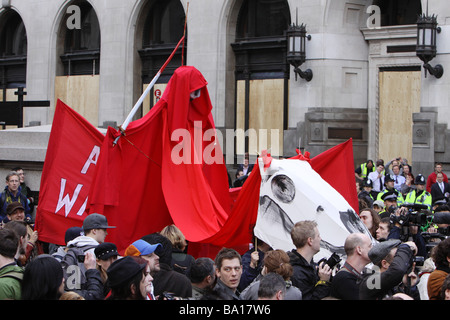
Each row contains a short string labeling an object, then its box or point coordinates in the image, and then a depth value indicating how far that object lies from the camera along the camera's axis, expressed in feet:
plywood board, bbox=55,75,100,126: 93.71
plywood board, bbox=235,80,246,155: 79.87
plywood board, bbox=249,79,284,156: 77.87
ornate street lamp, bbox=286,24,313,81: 70.49
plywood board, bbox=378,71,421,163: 69.10
